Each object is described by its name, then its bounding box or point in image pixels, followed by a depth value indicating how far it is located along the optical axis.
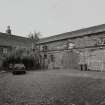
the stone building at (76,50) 18.98
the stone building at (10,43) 27.27
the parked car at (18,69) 18.31
